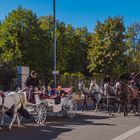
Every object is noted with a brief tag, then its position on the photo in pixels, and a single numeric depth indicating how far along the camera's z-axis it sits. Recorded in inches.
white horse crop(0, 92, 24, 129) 647.0
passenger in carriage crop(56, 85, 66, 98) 862.5
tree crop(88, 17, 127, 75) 1905.8
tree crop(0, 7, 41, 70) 1807.3
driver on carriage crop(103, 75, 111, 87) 1075.2
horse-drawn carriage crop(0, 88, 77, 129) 681.6
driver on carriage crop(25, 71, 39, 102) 759.7
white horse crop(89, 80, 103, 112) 1065.6
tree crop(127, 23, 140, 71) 2490.2
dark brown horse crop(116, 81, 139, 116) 1001.4
